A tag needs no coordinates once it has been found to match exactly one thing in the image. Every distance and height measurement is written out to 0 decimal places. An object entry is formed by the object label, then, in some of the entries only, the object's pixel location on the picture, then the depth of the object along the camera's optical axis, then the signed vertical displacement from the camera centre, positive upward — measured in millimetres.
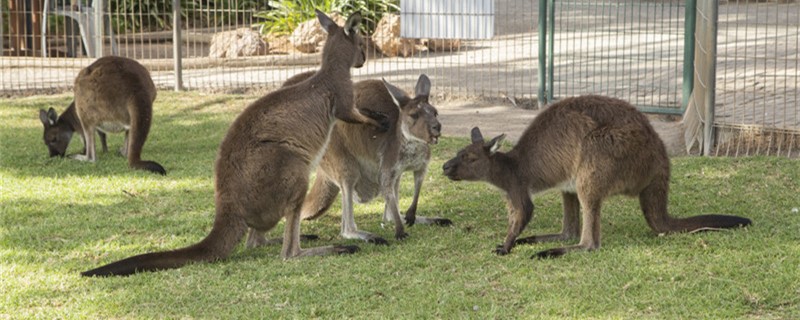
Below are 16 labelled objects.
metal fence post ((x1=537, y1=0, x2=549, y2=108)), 10188 -80
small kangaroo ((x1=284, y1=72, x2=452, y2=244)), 6023 -617
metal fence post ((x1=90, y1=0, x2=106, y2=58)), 12091 +266
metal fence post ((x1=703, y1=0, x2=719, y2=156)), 7812 -298
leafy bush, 13625 +479
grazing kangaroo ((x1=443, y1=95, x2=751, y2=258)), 5289 -603
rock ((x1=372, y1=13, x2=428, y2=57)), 12609 +84
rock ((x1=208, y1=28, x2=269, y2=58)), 12977 +52
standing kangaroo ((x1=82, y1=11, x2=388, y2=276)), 5262 -582
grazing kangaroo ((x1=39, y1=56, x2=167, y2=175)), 7969 -396
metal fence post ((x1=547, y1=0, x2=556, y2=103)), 10117 +102
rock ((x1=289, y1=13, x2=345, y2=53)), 13025 +143
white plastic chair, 12289 +326
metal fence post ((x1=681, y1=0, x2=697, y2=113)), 8891 -10
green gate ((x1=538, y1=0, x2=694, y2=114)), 9789 -293
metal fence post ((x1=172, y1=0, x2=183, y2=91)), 11312 +51
